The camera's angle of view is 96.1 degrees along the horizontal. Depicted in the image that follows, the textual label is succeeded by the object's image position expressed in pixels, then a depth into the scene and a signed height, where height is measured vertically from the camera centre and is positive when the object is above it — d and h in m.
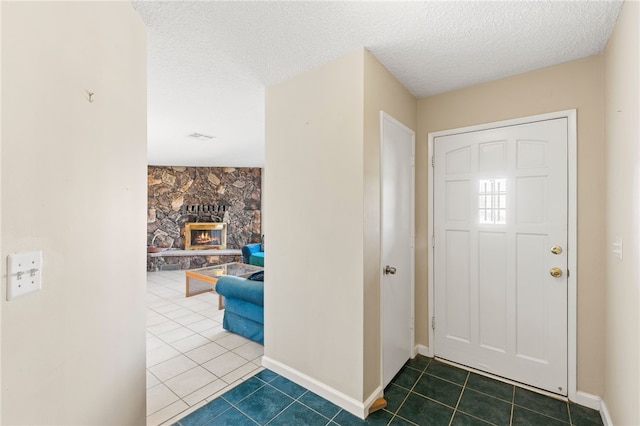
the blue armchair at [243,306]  2.86 -0.98
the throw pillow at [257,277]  3.18 -0.72
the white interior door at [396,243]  2.17 -0.25
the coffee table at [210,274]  4.13 -0.94
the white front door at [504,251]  2.11 -0.30
